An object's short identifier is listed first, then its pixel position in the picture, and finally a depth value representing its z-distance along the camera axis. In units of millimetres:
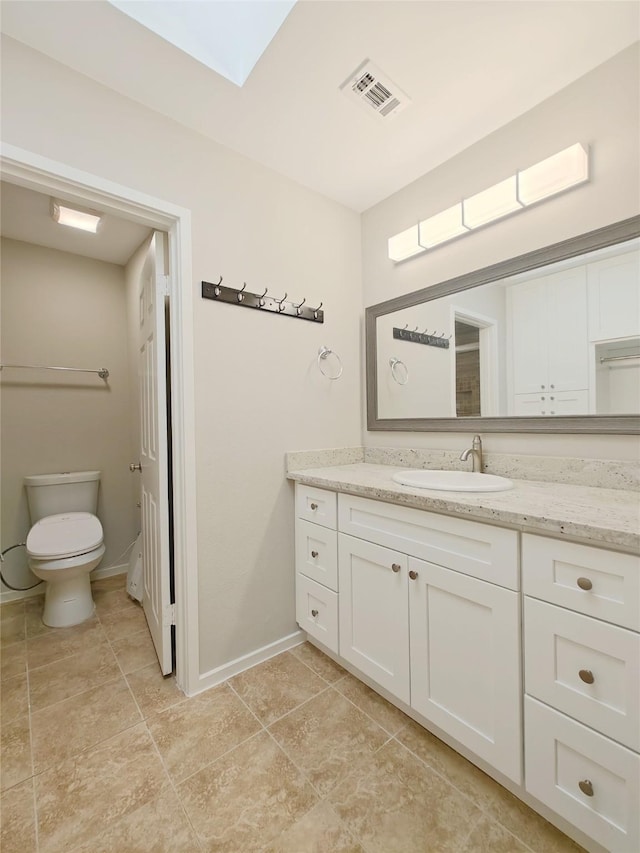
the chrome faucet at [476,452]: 1593
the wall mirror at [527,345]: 1271
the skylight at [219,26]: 1168
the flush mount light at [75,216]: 1959
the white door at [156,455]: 1603
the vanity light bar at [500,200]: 1348
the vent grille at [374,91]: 1319
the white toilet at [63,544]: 2002
